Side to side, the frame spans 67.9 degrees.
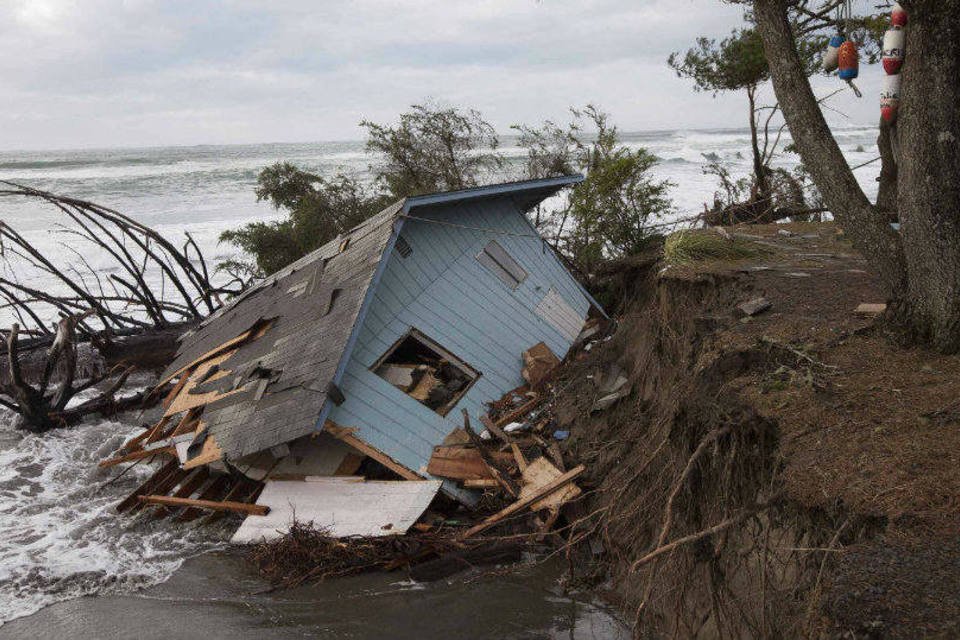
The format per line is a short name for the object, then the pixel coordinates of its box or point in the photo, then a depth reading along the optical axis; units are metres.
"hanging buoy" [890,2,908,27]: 6.49
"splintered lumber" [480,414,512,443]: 10.76
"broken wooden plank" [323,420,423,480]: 9.42
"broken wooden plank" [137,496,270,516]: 9.57
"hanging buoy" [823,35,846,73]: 6.88
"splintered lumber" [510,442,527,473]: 9.98
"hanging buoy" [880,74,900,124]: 6.67
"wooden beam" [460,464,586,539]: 9.11
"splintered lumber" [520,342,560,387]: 12.55
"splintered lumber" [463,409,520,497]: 9.64
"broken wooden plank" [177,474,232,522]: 10.44
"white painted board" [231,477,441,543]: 9.06
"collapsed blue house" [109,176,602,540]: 9.71
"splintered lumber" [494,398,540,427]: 11.28
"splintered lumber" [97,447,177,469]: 11.34
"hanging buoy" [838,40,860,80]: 6.72
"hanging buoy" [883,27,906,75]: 6.54
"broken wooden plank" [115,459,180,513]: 10.85
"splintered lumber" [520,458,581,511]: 9.21
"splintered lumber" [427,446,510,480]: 9.88
